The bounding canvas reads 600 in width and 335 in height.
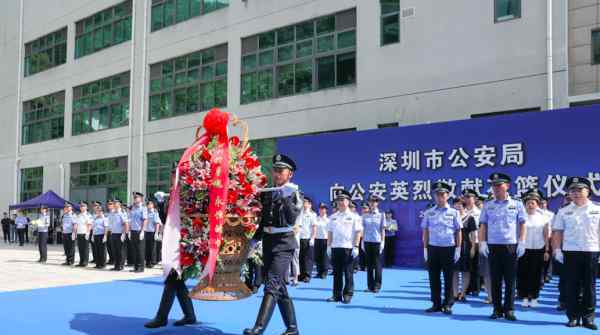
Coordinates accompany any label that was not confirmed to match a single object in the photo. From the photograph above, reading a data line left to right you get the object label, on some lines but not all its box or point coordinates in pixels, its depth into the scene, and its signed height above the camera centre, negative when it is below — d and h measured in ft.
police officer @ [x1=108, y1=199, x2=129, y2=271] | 48.47 -2.89
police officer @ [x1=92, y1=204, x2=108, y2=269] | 50.96 -3.45
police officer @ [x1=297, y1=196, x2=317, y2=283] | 41.68 -3.12
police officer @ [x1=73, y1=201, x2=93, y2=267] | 52.42 -3.47
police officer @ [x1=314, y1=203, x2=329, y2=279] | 44.24 -3.42
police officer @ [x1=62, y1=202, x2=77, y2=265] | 53.57 -3.83
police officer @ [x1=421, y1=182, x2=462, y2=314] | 27.50 -2.41
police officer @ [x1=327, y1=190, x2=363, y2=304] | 31.07 -2.58
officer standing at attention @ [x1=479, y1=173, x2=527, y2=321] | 25.71 -1.83
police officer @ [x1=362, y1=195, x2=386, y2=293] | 35.04 -2.78
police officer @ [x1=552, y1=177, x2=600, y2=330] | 24.38 -2.31
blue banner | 41.42 +2.95
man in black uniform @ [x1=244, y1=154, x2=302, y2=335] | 20.47 -1.43
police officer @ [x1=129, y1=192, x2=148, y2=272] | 47.01 -2.65
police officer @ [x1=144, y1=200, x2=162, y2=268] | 49.29 -3.09
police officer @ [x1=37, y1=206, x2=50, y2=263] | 55.62 -3.80
